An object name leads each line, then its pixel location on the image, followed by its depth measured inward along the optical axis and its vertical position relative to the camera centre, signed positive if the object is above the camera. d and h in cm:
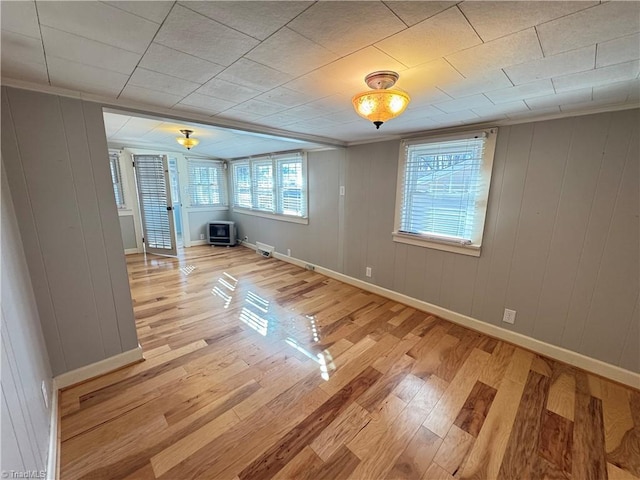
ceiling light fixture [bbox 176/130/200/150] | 371 +67
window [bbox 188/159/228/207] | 586 +8
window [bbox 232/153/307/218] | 446 +6
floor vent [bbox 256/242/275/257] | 526 -126
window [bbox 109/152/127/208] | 477 +18
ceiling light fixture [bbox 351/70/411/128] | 141 +50
